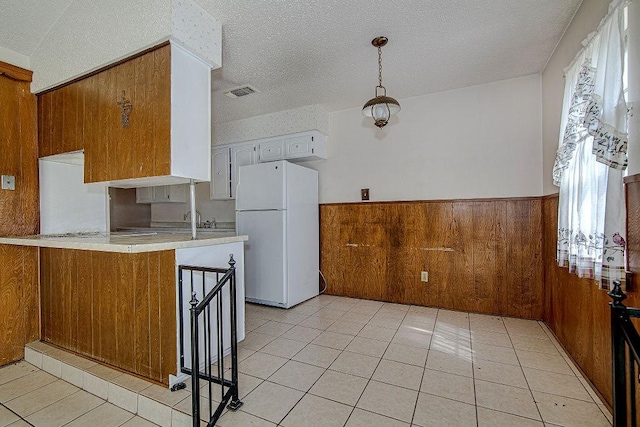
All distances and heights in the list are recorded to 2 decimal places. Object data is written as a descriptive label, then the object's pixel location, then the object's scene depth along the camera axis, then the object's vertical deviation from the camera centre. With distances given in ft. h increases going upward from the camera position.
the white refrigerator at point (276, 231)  11.05 -0.84
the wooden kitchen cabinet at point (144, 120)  6.13 +2.03
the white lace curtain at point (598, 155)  4.61 +0.93
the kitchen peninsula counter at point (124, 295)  5.98 -1.93
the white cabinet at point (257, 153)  12.56 +2.53
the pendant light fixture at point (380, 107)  7.82 +2.74
